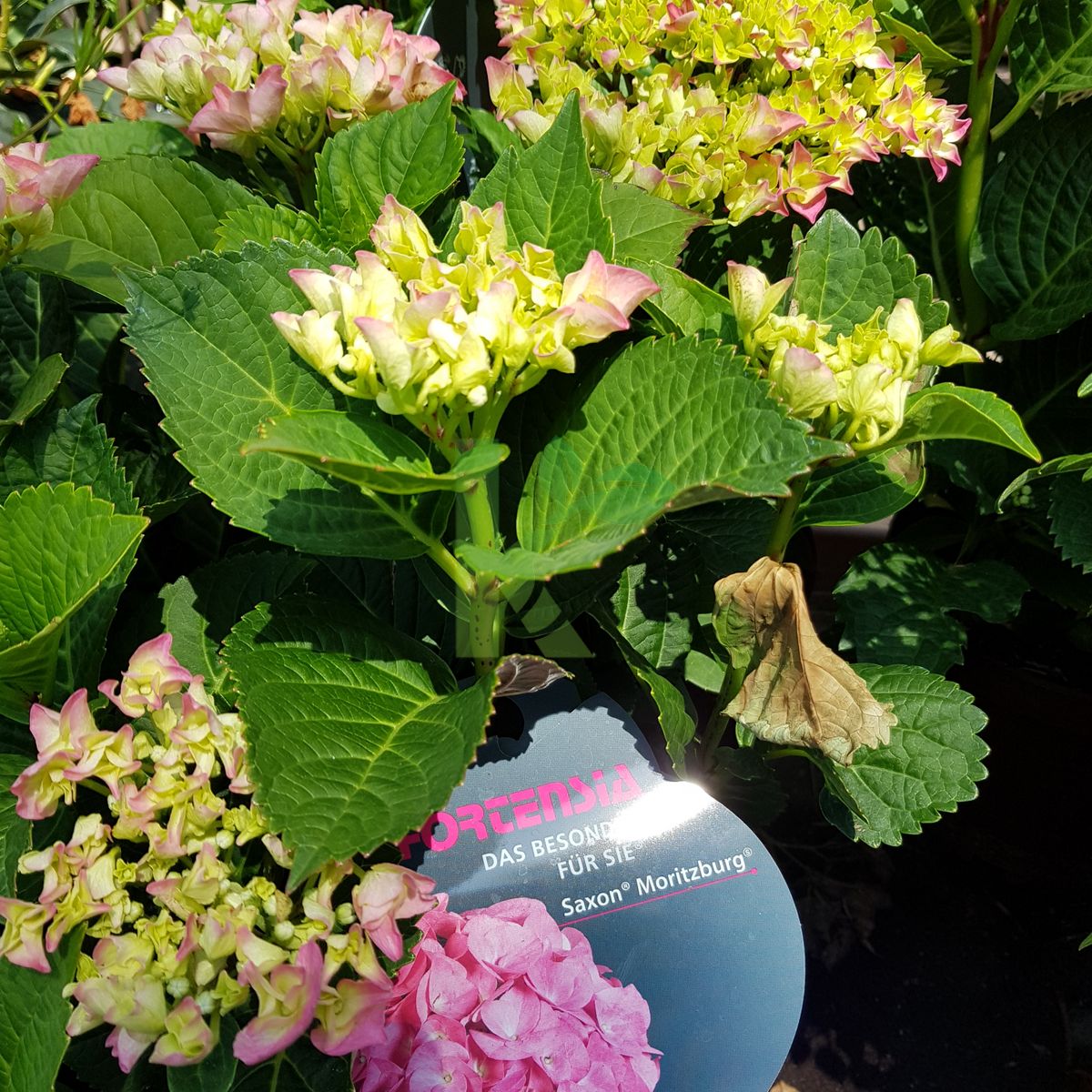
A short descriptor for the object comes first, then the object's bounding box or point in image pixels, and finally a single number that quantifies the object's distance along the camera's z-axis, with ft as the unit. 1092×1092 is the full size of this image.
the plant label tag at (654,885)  0.76
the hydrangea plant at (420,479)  0.64
